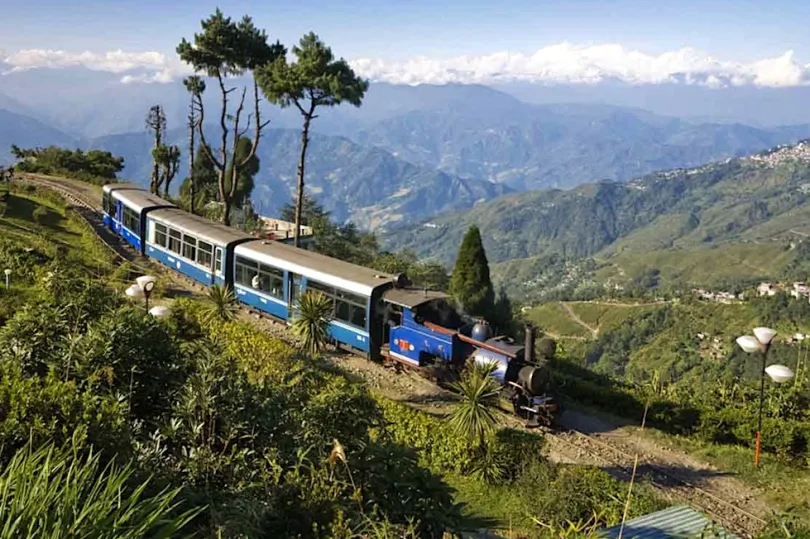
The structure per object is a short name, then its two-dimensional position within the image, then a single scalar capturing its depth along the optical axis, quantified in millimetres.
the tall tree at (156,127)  38031
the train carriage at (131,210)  26797
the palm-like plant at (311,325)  16109
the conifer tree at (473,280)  27078
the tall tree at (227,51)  27812
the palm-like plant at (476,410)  12898
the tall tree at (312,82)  24734
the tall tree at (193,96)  32406
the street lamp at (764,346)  13180
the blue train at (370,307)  15414
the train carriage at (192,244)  21719
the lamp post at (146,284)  14703
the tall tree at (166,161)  37250
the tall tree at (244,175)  40875
